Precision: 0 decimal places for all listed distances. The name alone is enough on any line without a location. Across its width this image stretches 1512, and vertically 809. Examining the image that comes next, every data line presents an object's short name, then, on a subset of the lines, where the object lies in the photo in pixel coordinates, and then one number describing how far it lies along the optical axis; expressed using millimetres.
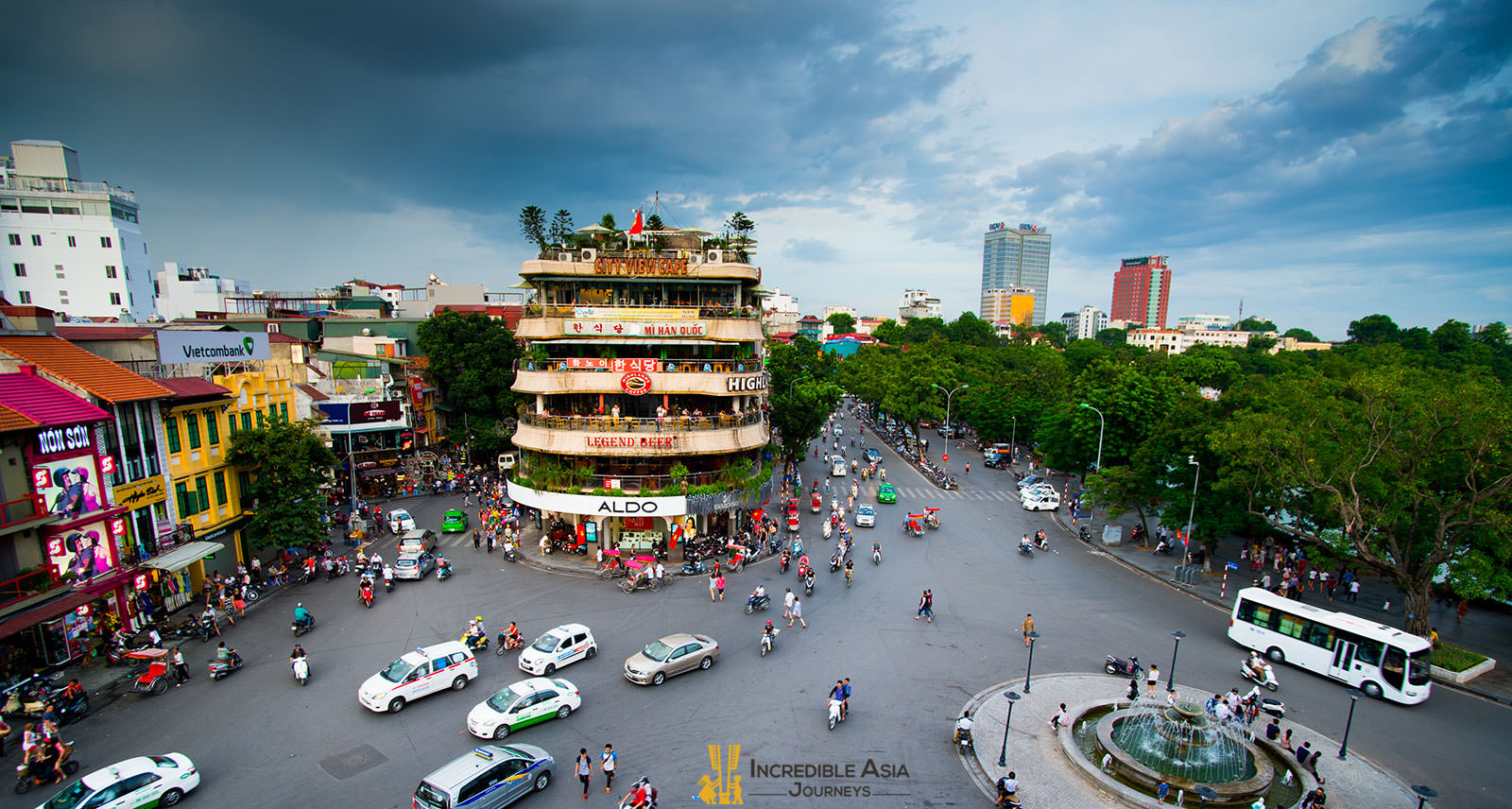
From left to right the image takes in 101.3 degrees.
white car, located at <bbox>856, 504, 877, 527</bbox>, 37062
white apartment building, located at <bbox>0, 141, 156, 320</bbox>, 51812
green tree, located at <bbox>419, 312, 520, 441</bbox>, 49781
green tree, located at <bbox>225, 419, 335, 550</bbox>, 27641
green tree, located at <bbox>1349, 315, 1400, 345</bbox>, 104312
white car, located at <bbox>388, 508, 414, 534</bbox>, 35156
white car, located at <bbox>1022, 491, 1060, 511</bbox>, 42438
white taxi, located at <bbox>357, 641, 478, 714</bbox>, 17781
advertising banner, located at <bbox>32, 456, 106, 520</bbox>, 20016
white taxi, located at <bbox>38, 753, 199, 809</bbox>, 13055
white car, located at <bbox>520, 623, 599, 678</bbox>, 20172
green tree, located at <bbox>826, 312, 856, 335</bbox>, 191288
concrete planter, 20312
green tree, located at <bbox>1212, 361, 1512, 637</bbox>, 19922
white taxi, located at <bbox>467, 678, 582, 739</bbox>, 16531
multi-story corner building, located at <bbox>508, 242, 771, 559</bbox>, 30984
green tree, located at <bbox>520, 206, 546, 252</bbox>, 56188
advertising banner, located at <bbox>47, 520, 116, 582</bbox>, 20281
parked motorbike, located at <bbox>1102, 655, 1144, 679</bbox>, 20500
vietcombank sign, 27281
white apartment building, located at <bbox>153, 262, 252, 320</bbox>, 77562
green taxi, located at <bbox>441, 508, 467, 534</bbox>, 36312
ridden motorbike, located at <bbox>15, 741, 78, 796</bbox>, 14398
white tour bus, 18906
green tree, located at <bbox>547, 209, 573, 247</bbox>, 49225
